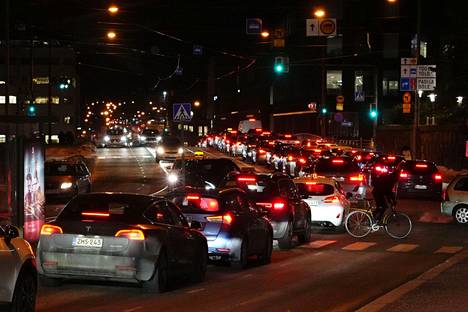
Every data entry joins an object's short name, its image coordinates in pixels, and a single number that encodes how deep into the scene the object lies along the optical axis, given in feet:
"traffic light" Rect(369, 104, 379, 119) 223.40
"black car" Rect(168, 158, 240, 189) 92.63
